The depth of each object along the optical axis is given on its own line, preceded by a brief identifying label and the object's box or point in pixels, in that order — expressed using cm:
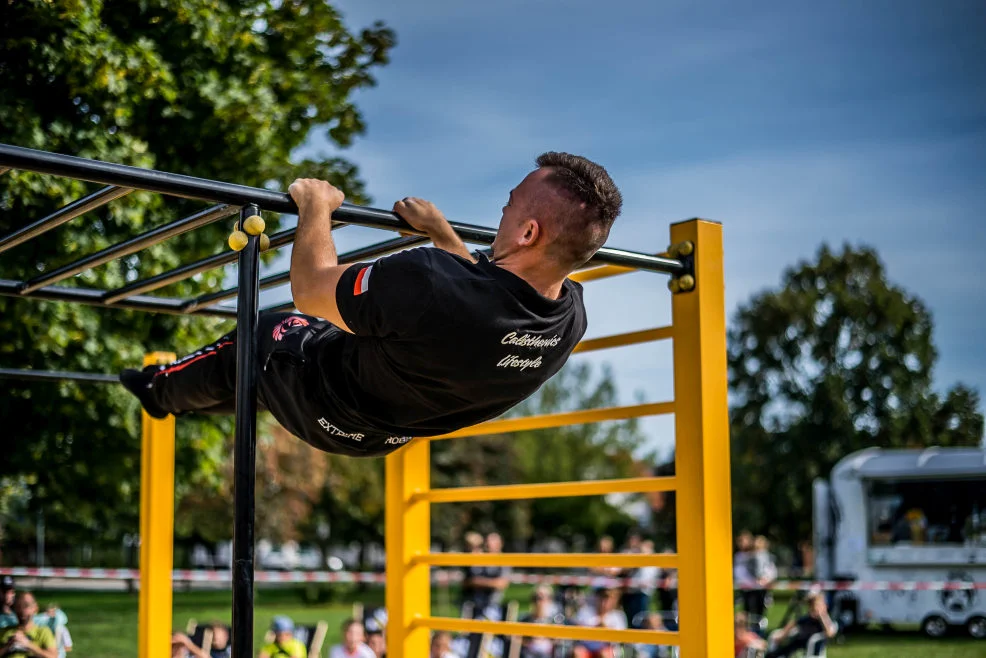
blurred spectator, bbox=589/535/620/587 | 1484
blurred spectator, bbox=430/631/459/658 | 854
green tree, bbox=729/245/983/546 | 3441
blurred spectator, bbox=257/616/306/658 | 841
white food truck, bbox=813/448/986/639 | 1692
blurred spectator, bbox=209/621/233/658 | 842
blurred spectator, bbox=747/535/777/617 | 1463
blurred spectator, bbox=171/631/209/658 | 793
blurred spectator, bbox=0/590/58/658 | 693
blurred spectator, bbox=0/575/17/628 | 712
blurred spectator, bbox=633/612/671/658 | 1038
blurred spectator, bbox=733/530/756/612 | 1491
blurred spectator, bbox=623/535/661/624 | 1413
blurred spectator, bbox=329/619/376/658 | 838
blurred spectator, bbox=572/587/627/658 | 947
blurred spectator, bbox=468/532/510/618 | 1403
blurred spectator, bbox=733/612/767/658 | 1011
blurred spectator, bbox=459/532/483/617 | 1447
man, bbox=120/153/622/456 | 225
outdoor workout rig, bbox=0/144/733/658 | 212
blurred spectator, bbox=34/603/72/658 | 741
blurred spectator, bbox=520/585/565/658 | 1030
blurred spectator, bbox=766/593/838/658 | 1088
